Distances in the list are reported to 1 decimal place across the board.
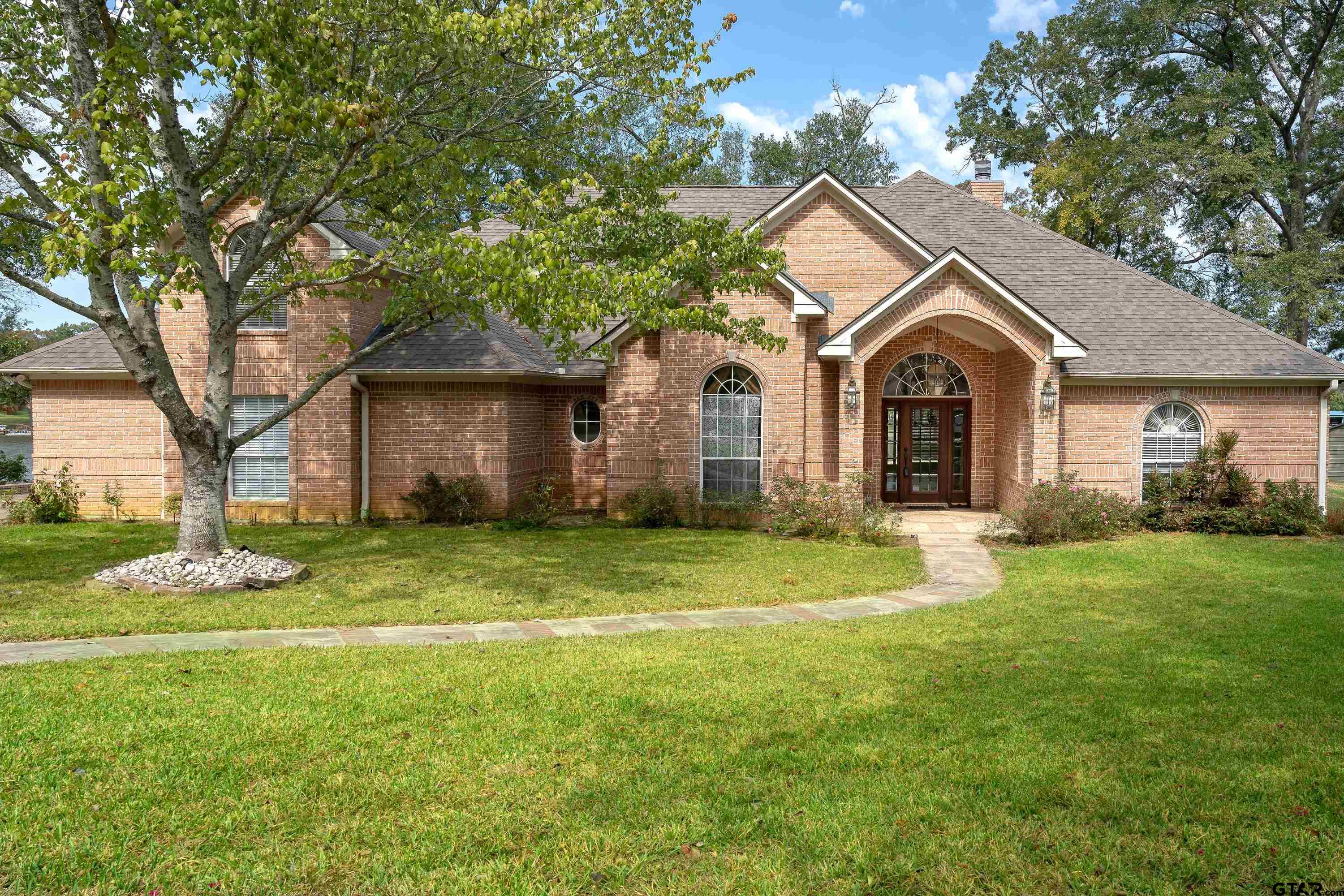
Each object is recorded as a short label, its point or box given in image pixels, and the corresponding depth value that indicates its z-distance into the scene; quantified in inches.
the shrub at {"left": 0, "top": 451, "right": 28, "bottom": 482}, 946.1
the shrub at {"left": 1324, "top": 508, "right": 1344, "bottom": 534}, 594.2
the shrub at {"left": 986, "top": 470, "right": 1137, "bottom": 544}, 560.4
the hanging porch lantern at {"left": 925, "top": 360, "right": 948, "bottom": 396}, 722.2
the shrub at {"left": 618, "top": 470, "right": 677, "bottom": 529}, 639.1
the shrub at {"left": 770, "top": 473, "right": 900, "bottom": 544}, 562.6
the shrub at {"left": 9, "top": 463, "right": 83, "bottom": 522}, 657.0
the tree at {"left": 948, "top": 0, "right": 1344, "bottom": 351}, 1091.3
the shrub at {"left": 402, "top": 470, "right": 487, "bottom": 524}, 649.0
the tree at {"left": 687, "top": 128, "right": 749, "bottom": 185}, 2085.4
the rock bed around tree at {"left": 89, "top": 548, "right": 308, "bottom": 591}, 402.3
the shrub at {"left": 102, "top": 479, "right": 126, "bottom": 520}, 673.6
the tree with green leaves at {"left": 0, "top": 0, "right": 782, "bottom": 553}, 363.9
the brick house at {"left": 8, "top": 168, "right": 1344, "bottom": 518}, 631.2
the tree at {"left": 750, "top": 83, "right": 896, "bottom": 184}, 1736.0
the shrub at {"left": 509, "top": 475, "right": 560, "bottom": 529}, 639.1
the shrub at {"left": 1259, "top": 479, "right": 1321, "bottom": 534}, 587.8
